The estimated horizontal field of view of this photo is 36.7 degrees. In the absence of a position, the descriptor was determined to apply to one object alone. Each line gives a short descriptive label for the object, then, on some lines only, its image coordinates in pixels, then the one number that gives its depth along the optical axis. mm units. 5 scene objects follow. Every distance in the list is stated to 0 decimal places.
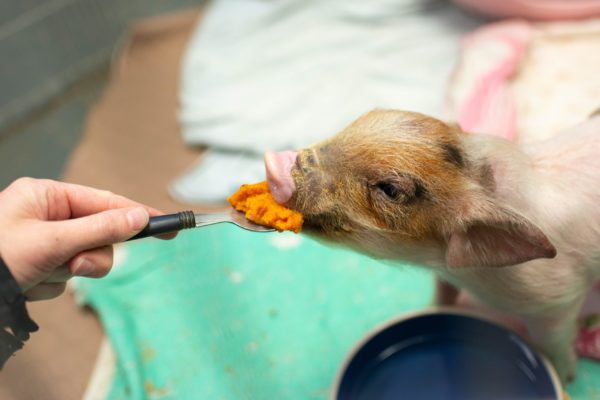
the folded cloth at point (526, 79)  839
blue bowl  685
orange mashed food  582
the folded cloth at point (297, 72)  948
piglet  586
